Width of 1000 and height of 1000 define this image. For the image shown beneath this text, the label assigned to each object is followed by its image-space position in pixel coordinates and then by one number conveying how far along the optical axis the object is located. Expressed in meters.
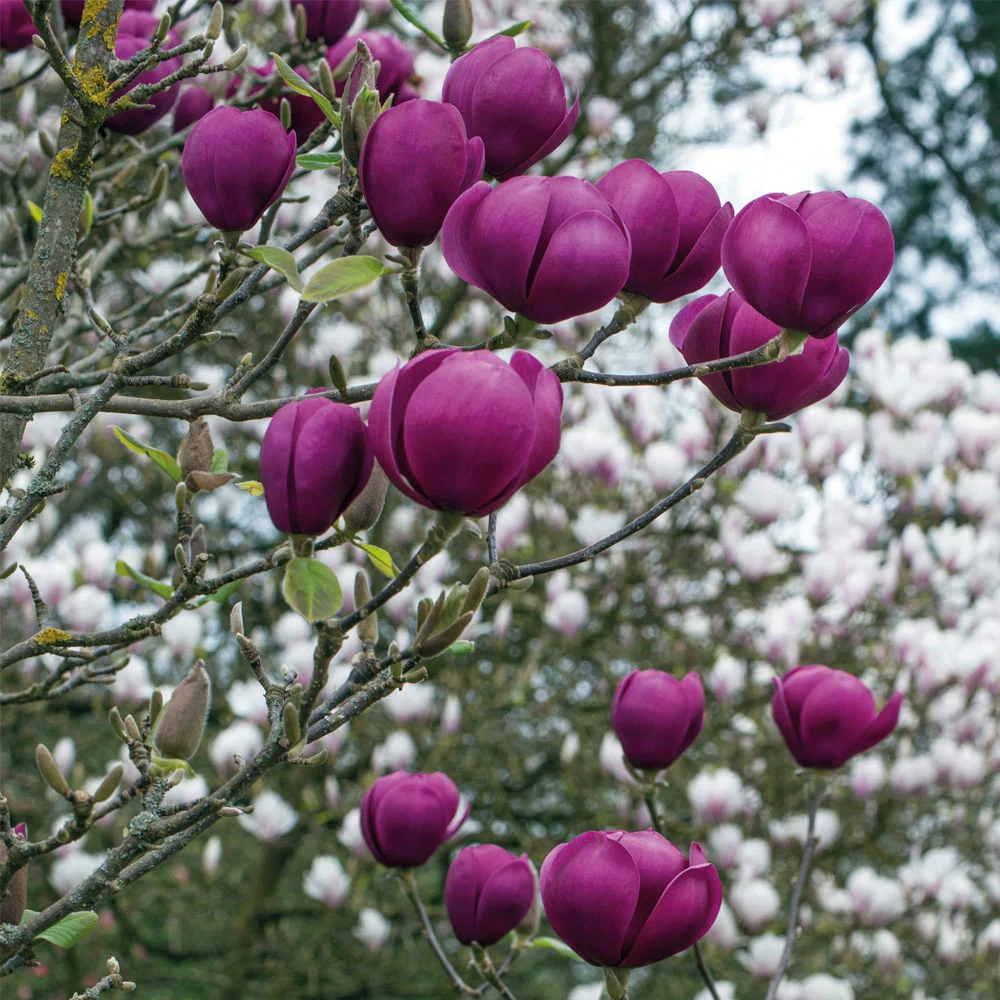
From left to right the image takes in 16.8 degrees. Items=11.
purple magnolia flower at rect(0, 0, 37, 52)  1.97
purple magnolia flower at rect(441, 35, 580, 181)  1.66
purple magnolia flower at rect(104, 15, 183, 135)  1.92
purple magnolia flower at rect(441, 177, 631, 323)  1.59
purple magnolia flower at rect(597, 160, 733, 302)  1.65
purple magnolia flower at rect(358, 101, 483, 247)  1.59
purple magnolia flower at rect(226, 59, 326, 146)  1.90
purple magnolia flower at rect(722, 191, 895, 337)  1.62
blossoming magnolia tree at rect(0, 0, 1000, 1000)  1.60
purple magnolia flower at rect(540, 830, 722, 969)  1.63
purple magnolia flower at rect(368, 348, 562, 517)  1.52
